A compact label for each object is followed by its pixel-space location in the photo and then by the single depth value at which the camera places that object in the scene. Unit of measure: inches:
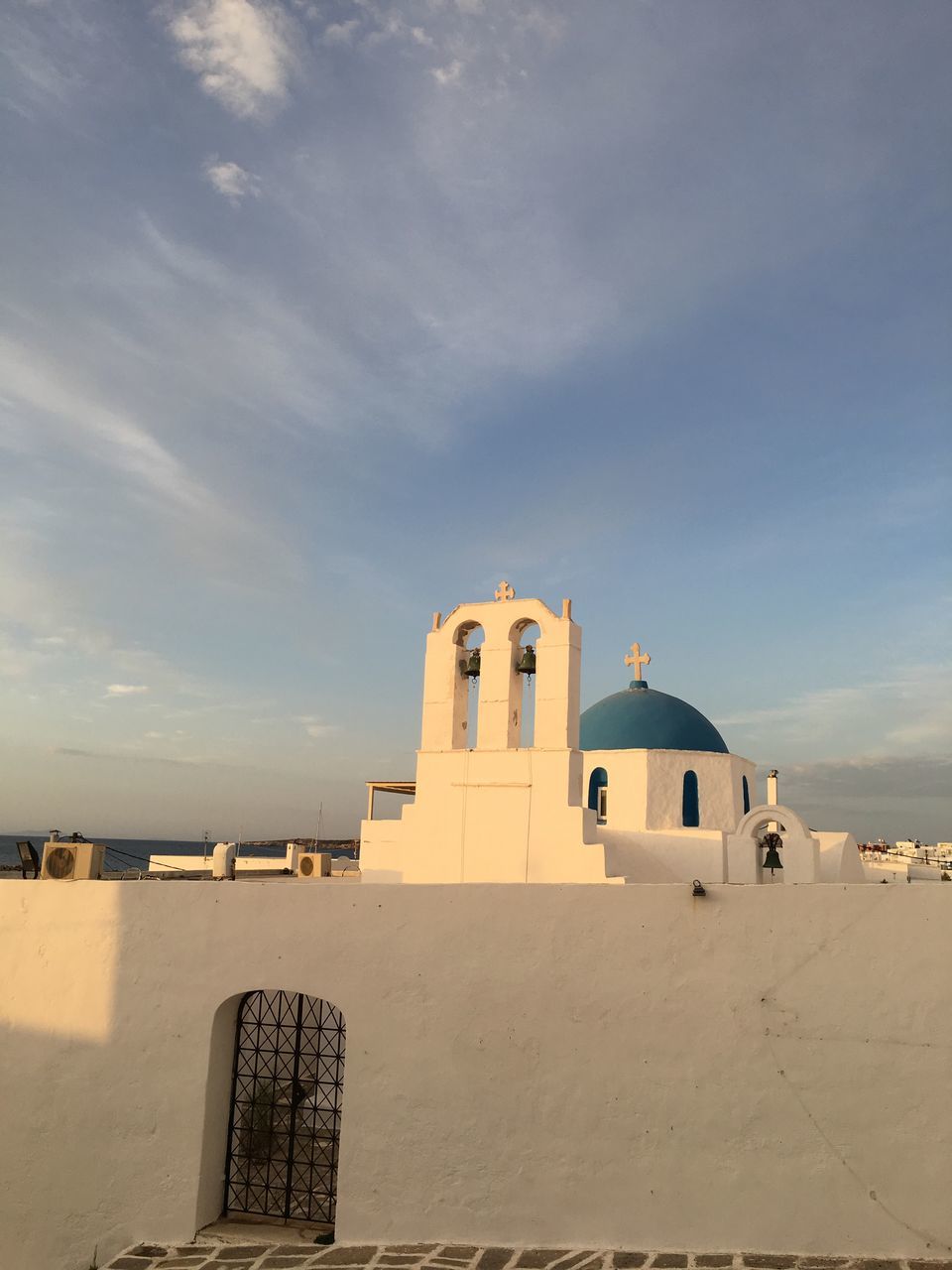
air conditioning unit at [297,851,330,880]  547.2
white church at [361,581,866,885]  394.3
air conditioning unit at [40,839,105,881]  336.8
